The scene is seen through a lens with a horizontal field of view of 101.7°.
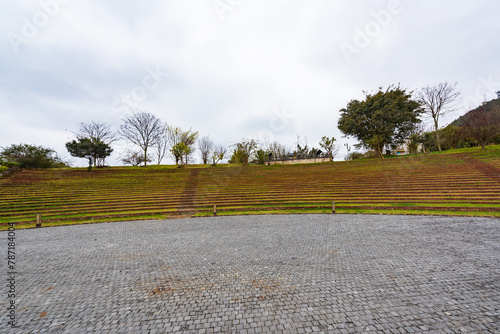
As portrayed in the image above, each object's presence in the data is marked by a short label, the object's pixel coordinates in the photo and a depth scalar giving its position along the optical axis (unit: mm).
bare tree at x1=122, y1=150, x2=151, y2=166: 43694
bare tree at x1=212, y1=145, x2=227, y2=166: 43794
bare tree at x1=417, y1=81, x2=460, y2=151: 30547
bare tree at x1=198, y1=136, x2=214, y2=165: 53031
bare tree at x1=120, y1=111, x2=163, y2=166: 39062
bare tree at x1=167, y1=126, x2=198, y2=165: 43562
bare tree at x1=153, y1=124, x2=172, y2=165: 43422
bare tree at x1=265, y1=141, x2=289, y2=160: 56938
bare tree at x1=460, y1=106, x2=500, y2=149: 27562
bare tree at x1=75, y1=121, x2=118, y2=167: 36747
